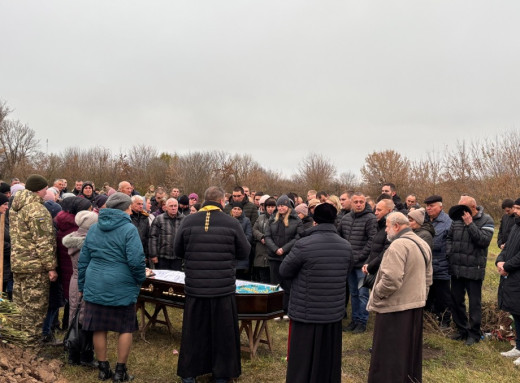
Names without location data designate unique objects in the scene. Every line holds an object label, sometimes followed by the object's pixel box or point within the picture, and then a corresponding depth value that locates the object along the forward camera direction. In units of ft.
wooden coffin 17.43
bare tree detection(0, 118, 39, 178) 112.16
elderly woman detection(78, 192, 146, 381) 14.92
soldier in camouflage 17.60
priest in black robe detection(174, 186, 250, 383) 14.76
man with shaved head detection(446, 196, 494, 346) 19.93
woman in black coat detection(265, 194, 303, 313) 24.09
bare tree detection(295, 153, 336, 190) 112.88
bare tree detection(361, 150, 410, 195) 98.27
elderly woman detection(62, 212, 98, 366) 16.71
